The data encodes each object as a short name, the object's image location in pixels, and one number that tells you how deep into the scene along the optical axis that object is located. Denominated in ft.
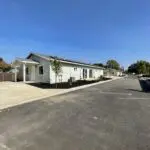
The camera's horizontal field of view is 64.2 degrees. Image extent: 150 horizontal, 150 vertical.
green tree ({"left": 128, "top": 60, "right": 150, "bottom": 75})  219.91
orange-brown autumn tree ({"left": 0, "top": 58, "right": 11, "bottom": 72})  84.50
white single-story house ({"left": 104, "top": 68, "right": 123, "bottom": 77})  144.09
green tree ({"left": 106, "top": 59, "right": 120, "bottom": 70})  238.20
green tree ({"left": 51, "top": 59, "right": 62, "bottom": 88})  45.51
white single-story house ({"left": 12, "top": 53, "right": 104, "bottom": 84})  49.55
